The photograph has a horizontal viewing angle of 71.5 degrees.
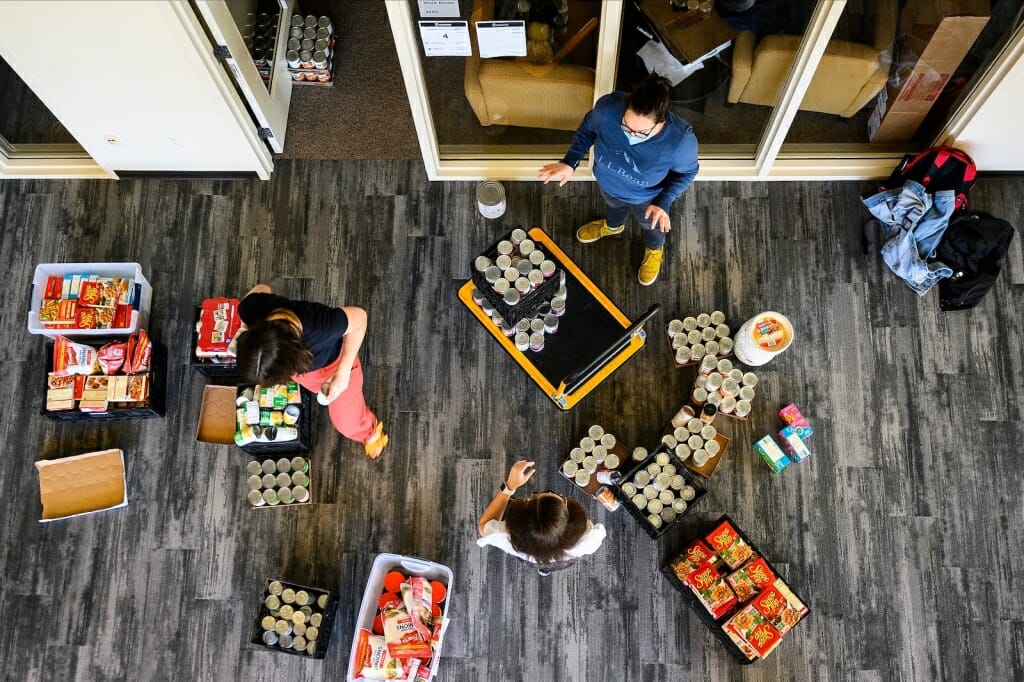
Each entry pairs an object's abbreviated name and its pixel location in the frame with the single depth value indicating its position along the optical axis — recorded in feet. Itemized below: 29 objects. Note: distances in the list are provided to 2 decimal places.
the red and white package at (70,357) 13.17
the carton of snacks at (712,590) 12.23
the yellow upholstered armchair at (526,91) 12.52
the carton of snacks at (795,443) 13.29
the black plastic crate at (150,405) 13.35
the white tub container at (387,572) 12.17
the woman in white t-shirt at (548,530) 9.34
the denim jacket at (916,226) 13.47
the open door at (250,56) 12.30
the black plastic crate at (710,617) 12.12
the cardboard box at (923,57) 12.08
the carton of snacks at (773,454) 13.29
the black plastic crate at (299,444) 13.17
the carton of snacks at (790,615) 12.12
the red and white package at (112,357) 13.25
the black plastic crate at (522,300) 12.42
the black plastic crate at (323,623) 12.23
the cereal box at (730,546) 12.50
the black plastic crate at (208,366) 13.44
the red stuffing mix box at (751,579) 12.32
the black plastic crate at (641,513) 12.46
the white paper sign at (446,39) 11.81
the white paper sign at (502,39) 11.80
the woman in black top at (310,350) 9.17
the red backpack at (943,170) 13.55
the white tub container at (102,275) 13.61
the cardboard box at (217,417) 13.71
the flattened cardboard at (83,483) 13.38
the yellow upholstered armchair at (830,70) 12.14
